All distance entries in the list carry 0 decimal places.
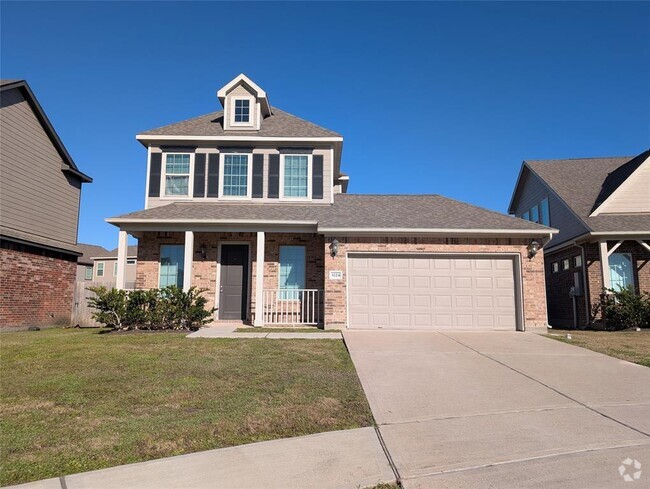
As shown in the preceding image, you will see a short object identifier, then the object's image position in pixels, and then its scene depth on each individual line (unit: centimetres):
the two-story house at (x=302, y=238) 1168
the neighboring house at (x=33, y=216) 1359
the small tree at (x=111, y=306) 1077
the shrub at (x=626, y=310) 1279
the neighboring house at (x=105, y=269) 3219
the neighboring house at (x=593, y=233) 1376
